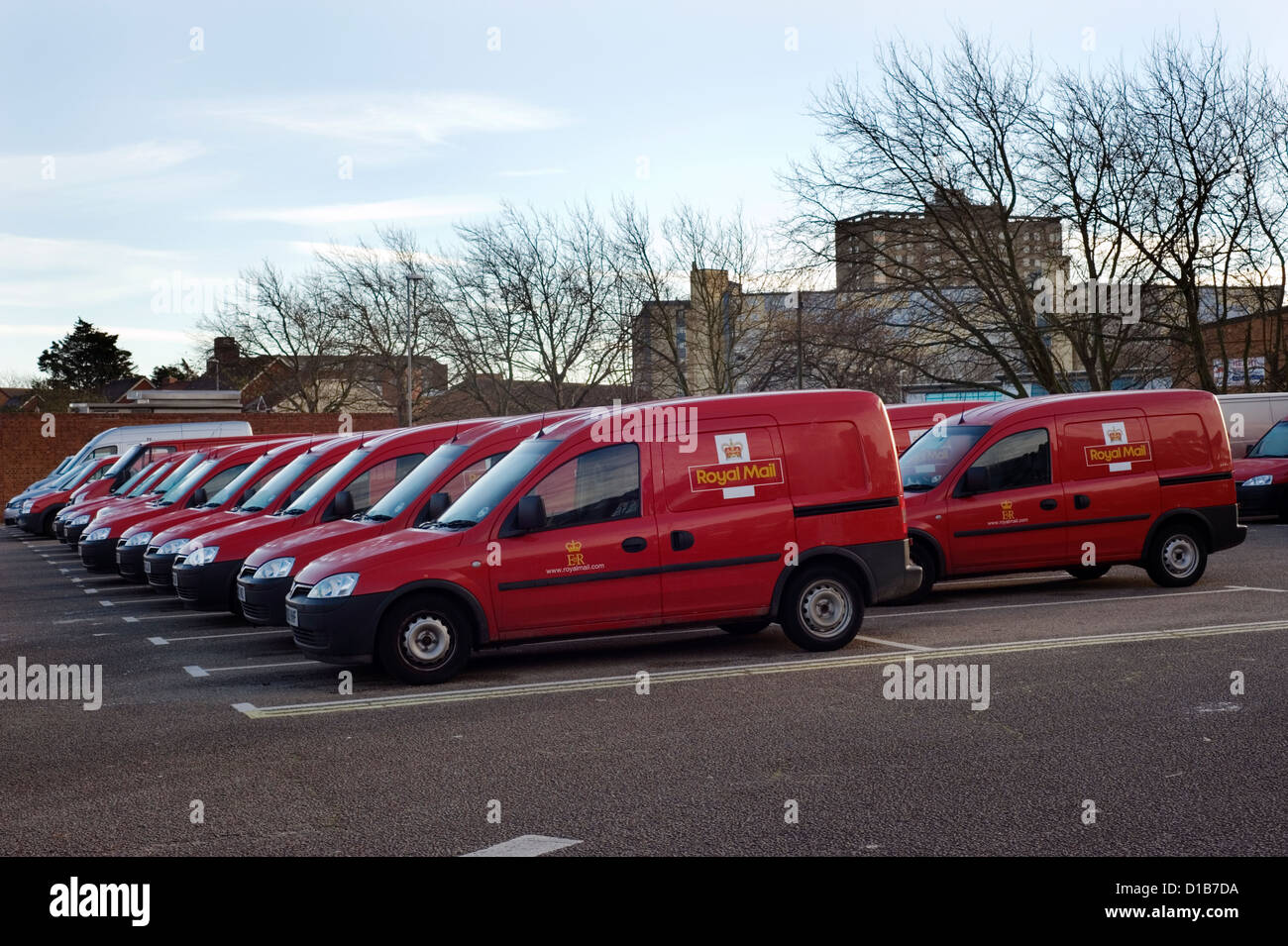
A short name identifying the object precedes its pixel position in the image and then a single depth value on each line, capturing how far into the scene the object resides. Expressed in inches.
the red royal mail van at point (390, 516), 454.0
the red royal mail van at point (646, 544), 389.1
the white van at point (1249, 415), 1129.4
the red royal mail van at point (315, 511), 538.9
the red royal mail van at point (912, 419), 725.9
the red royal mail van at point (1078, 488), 555.2
